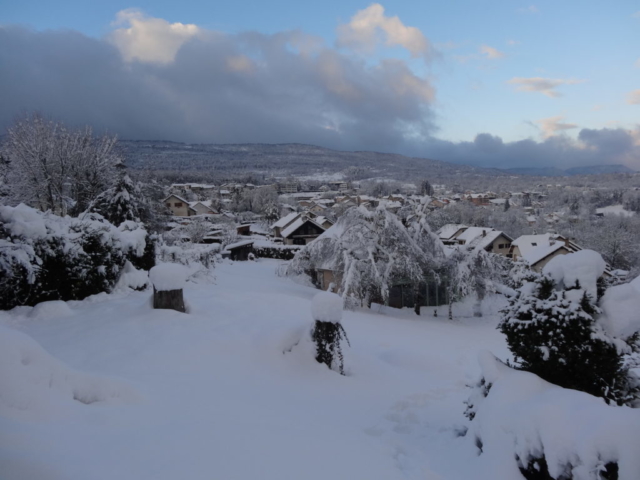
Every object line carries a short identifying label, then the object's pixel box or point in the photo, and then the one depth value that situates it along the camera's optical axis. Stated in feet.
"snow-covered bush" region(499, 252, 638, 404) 12.26
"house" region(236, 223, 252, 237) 154.81
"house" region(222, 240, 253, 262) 106.52
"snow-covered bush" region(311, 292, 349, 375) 19.88
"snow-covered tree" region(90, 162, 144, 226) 63.05
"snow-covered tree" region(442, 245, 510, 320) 50.49
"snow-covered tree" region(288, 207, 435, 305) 49.01
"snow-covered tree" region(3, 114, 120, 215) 65.00
